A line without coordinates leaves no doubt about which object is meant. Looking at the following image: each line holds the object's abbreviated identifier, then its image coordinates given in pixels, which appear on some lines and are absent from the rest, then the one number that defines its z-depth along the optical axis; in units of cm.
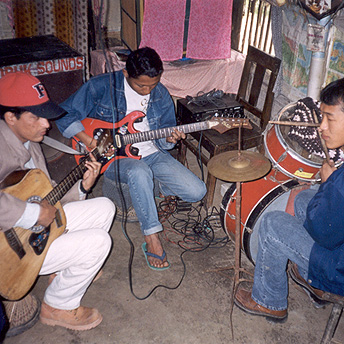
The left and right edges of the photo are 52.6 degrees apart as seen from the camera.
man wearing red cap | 197
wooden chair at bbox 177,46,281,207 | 333
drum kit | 230
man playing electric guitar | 285
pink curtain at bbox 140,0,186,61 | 411
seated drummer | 181
